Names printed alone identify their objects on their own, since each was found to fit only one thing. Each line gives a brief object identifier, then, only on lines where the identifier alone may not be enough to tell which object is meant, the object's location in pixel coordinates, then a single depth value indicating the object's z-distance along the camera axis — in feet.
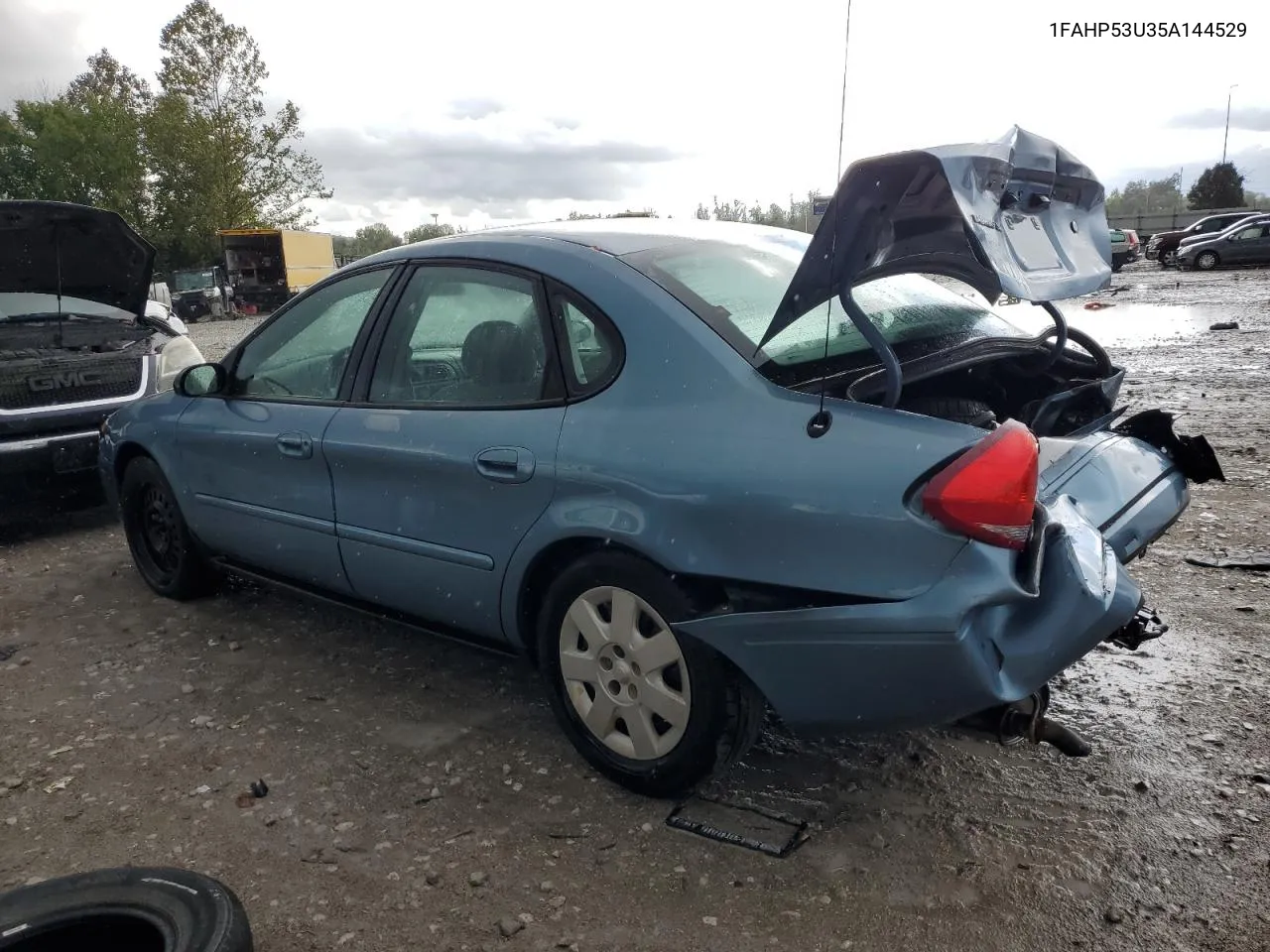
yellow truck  121.49
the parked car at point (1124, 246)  102.00
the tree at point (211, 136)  142.51
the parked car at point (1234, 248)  90.38
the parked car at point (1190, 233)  102.70
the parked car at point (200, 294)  113.09
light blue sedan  7.46
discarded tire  7.02
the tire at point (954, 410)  8.05
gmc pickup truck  18.49
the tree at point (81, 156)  152.35
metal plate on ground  8.50
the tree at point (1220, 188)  164.76
